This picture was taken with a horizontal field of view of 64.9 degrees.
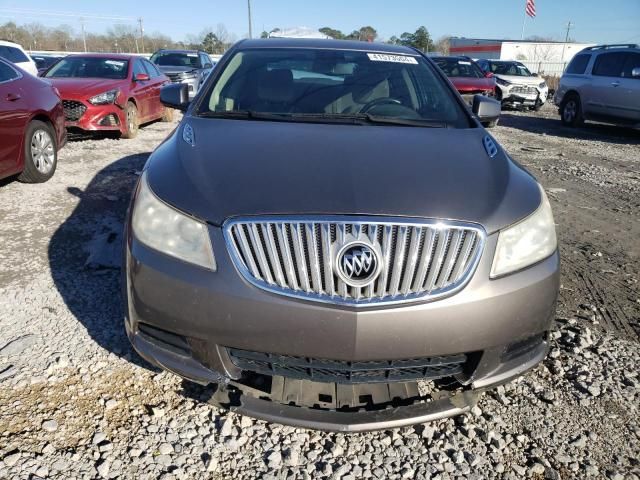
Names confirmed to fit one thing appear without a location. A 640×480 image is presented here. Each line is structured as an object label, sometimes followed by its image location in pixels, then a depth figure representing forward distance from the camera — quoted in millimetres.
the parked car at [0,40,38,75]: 9375
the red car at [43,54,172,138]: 8008
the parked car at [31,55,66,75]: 16447
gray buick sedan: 1760
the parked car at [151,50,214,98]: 15016
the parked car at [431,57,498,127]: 14016
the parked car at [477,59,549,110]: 16062
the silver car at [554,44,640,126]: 10898
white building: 50938
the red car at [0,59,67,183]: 4867
